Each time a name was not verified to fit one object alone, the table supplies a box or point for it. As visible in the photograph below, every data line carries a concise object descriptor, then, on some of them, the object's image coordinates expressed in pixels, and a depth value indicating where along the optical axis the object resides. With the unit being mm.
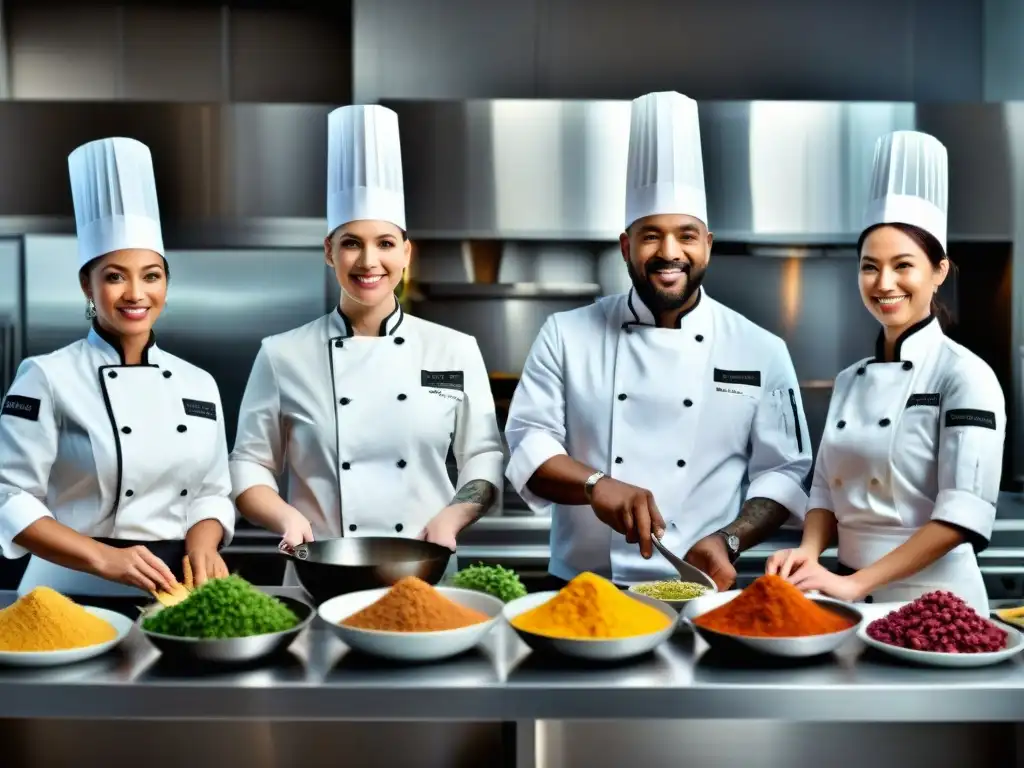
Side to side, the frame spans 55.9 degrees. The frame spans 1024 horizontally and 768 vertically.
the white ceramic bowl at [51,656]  1352
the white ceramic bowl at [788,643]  1367
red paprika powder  1406
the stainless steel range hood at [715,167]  3990
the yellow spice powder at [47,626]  1385
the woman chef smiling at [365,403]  2406
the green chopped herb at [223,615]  1367
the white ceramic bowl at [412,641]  1353
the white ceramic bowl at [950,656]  1358
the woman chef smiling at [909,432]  1875
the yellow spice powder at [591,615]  1390
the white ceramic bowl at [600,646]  1355
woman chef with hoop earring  2164
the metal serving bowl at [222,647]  1339
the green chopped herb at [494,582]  1677
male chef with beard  2307
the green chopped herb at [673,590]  1706
